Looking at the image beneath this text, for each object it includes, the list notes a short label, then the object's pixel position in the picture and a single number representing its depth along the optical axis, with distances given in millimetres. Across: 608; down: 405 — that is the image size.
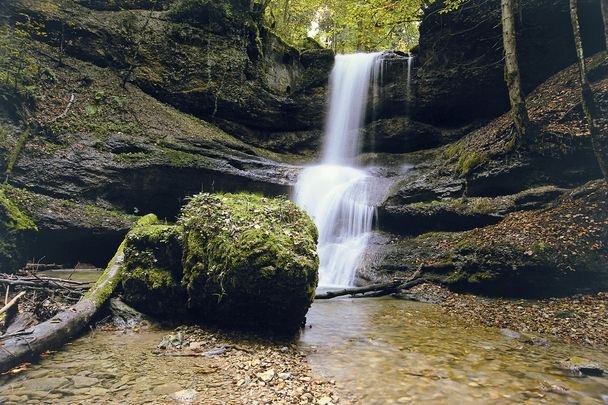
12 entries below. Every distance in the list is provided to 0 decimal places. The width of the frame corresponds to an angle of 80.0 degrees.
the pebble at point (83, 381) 3744
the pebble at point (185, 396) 3479
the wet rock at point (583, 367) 4500
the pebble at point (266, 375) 3974
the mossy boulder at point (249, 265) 4980
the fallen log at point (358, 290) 8562
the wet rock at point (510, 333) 5980
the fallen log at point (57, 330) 4031
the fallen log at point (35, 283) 6113
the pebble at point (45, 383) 3646
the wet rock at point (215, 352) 4641
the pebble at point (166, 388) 3625
